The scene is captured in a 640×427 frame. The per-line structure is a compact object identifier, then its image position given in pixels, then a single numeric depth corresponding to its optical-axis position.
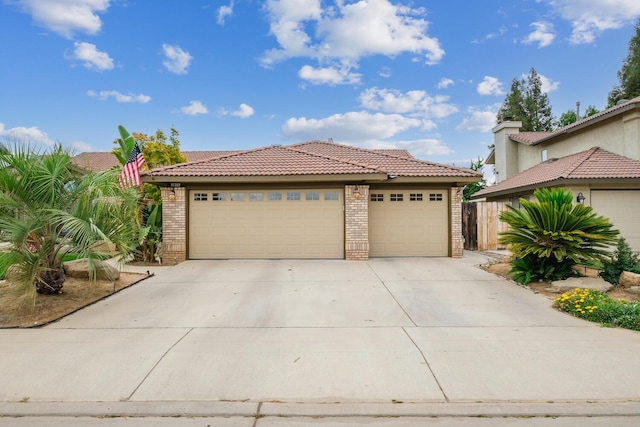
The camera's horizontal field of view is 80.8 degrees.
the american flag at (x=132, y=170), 11.22
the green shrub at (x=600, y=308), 5.76
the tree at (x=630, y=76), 32.22
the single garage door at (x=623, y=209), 13.84
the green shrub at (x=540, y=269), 8.61
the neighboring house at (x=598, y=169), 13.75
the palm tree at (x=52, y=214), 6.30
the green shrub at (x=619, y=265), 8.63
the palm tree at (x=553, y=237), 8.23
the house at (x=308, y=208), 12.31
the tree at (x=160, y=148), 17.12
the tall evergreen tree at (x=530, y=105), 41.12
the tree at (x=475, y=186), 25.00
